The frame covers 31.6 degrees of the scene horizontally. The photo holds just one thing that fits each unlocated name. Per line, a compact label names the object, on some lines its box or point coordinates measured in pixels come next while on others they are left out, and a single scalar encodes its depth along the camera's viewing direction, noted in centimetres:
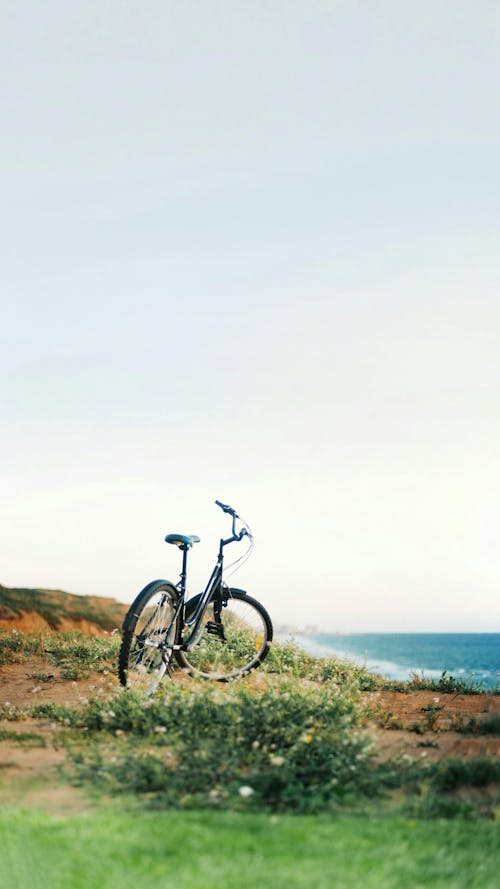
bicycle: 970
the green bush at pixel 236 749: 619
